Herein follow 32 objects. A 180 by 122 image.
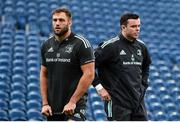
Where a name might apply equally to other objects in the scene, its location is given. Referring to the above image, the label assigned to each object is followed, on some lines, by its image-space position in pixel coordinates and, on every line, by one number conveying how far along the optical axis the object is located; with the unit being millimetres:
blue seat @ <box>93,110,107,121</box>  14959
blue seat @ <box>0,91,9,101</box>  14992
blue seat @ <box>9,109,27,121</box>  13695
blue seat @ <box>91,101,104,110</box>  15734
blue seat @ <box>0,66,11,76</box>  17156
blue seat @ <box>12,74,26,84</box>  16641
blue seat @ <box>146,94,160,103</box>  17250
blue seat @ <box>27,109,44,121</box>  13852
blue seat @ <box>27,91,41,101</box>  15414
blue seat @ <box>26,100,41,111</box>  14726
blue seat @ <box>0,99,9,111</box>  14334
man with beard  7289
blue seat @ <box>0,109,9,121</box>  13418
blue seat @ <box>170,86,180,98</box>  18484
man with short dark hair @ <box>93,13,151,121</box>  8000
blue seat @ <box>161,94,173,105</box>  17641
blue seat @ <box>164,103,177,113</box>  16908
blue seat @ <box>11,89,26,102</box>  15282
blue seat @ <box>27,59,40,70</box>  18453
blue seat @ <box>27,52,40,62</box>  19156
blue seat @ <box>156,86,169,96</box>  18312
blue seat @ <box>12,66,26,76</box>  17453
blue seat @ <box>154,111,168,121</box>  15984
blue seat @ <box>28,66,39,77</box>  17687
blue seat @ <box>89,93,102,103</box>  16656
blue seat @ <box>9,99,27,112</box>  14459
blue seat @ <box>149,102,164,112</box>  16672
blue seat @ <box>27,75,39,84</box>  17062
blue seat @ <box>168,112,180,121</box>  16125
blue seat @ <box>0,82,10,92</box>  15680
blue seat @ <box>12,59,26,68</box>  18187
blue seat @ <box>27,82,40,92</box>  16133
